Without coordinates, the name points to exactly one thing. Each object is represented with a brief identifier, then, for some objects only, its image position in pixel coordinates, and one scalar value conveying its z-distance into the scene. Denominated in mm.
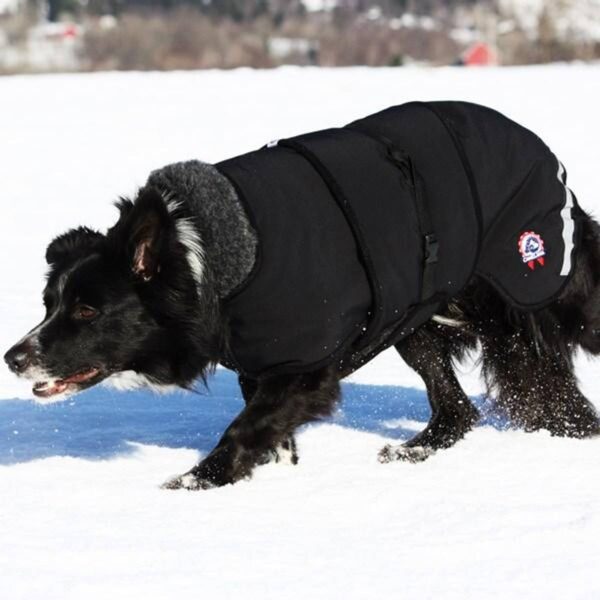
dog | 3902
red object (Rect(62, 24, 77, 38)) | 74125
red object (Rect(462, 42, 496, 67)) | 61156
